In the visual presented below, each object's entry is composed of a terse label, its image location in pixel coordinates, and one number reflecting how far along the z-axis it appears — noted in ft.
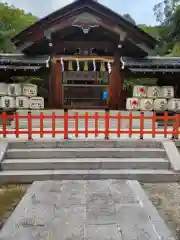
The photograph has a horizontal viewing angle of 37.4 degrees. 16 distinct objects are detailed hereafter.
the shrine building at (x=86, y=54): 43.16
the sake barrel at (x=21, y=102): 42.57
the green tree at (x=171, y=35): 101.04
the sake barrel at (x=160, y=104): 43.75
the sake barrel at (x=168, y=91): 44.14
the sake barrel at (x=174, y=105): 43.32
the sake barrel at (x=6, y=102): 42.30
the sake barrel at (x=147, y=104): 43.60
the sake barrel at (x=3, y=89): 42.89
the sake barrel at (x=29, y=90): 43.19
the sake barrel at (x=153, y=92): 44.03
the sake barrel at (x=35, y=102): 42.96
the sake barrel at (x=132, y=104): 43.83
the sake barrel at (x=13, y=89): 42.47
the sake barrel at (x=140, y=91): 44.16
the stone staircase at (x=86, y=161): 25.13
